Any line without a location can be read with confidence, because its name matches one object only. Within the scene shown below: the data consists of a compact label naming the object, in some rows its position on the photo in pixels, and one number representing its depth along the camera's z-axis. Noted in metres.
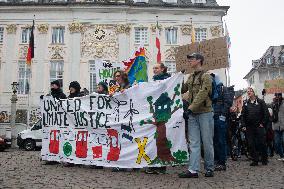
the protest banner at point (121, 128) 5.21
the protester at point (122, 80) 6.15
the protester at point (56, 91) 7.10
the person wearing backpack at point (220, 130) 5.75
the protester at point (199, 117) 4.76
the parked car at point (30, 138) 15.96
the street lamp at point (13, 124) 17.68
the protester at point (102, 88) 6.56
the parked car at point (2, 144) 13.34
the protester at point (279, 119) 7.81
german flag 22.48
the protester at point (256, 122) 6.70
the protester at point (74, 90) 6.95
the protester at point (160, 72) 5.62
